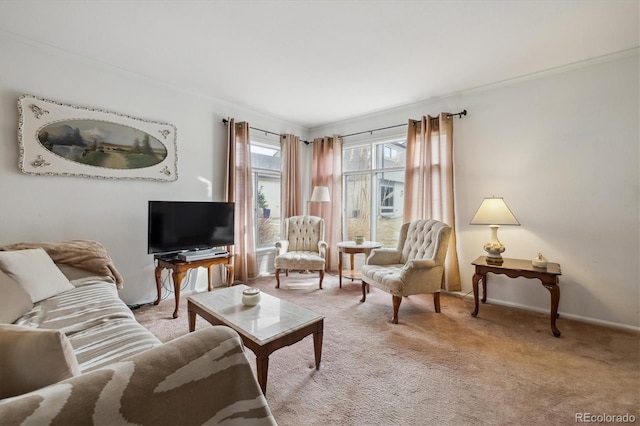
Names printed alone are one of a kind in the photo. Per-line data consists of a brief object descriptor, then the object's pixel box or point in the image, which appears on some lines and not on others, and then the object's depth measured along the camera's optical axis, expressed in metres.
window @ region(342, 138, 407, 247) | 4.45
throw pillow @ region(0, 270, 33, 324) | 1.59
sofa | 0.53
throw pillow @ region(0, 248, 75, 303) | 1.85
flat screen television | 3.01
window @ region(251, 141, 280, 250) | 4.58
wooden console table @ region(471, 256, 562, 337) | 2.51
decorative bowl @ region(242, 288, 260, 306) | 2.10
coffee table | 1.63
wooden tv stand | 2.88
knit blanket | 2.30
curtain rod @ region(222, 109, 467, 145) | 3.58
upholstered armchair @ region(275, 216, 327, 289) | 4.10
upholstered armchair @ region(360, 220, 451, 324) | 2.81
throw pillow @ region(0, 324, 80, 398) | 0.62
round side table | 3.86
